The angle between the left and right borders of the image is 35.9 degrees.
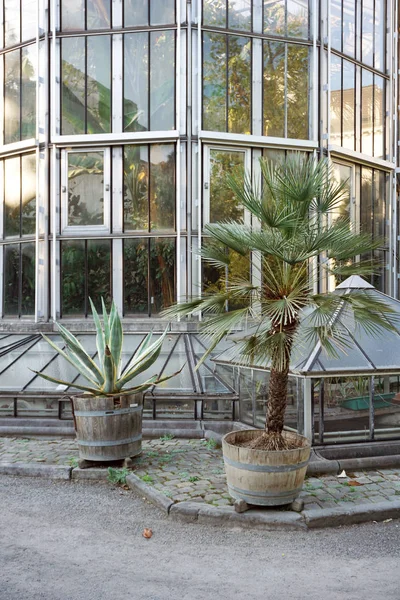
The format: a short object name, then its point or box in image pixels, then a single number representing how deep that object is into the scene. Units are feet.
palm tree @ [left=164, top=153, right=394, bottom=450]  21.94
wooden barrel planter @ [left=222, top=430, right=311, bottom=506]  22.25
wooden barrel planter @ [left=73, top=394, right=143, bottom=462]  27.91
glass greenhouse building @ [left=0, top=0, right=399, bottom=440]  52.24
